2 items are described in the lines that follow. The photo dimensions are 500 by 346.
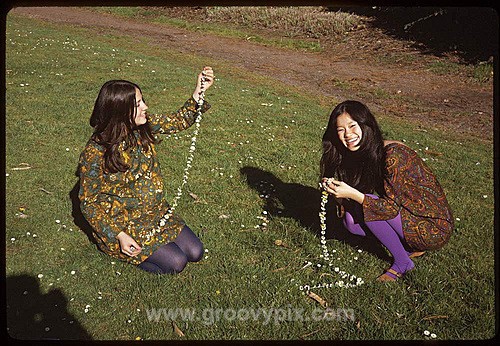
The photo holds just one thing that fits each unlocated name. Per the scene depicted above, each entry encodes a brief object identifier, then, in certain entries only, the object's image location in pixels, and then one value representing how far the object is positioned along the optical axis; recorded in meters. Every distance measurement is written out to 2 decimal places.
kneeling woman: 4.61
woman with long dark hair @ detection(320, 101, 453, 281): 4.70
